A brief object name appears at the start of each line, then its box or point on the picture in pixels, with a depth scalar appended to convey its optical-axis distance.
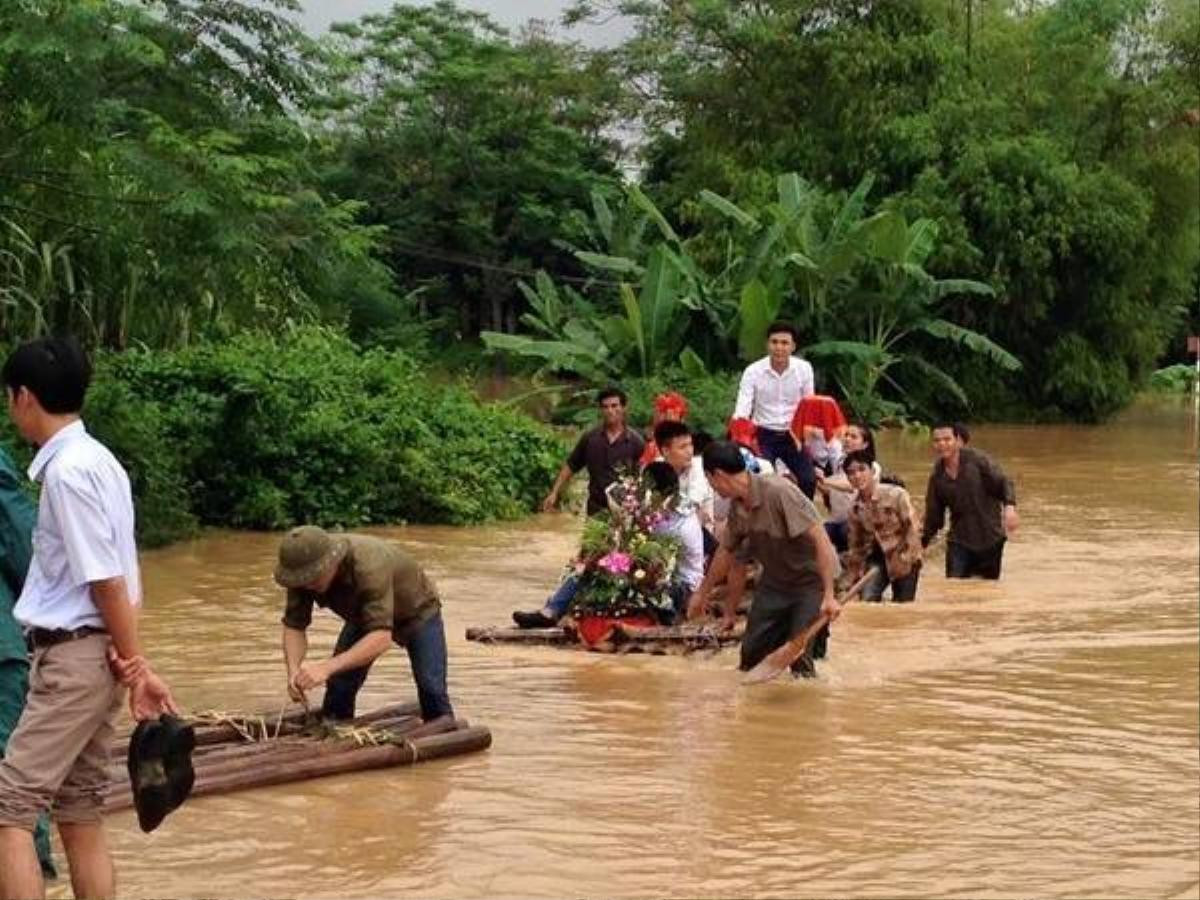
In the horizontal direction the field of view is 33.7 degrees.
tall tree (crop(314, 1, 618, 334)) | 45.34
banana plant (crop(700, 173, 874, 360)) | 28.64
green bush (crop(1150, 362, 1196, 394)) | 57.19
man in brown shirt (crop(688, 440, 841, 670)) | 9.68
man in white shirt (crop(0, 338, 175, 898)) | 4.89
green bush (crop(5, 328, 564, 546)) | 16.38
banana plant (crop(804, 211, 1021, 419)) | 30.17
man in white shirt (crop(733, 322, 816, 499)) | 13.65
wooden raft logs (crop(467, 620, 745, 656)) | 11.04
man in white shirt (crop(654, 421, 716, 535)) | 11.44
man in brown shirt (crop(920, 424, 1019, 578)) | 13.96
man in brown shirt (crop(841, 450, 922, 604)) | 12.75
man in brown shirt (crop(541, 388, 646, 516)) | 12.74
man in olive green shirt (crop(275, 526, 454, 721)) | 7.50
